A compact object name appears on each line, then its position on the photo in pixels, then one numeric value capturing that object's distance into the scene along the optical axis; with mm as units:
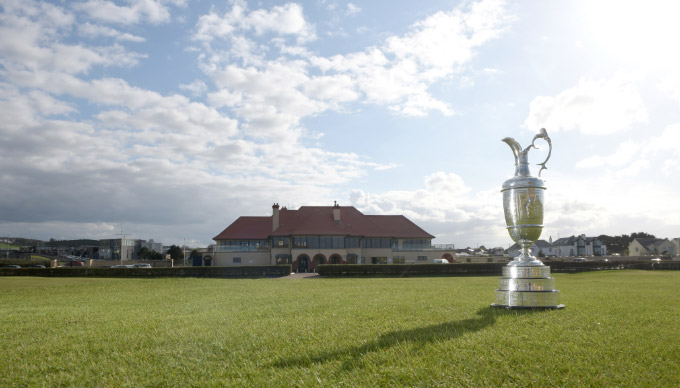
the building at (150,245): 109875
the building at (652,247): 109188
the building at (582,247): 130125
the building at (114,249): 96500
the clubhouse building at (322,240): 51500
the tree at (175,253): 77500
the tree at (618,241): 133750
